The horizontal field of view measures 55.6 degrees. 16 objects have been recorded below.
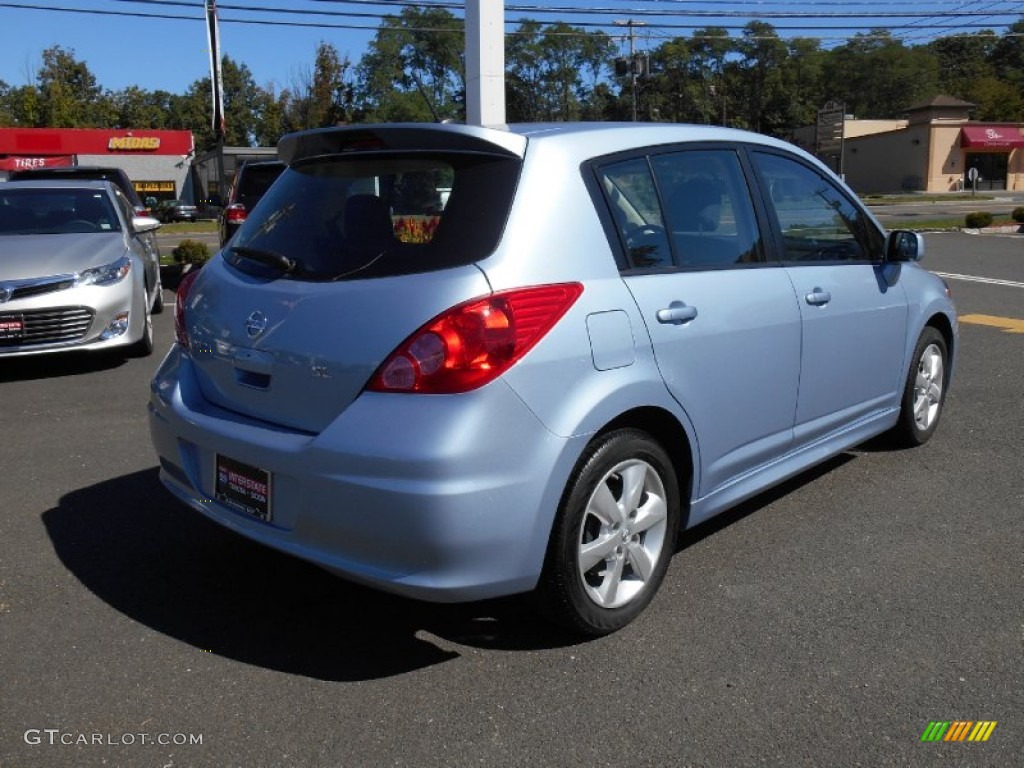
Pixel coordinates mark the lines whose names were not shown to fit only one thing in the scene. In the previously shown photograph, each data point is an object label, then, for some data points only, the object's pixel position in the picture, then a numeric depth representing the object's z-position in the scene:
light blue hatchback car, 2.88
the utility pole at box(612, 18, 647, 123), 32.03
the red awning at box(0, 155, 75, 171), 53.28
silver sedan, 7.33
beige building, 60.12
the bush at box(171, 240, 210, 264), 16.14
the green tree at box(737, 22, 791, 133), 92.44
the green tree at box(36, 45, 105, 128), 67.06
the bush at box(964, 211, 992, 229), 25.42
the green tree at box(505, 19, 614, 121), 79.94
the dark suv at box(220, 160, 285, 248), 12.02
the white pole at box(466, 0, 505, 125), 13.91
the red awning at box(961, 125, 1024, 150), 59.91
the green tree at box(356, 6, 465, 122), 77.00
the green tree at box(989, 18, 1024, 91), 96.31
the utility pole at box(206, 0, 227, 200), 26.11
